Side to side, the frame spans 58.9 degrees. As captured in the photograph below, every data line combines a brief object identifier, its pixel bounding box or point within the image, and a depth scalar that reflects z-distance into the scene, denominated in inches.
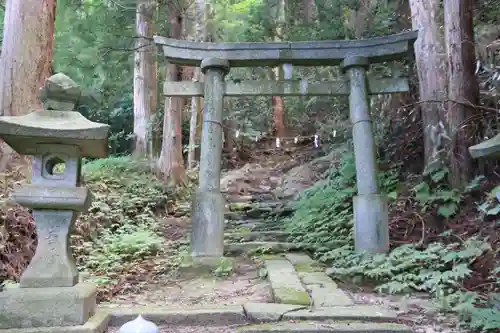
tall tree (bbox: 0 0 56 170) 257.6
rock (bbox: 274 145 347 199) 490.4
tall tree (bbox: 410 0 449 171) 288.8
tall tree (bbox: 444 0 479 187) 267.4
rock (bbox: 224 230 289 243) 319.6
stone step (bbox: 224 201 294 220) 419.8
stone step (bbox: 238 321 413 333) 143.3
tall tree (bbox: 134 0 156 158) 516.4
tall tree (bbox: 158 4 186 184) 456.1
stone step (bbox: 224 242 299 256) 277.3
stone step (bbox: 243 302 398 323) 155.4
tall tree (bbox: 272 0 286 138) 775.1
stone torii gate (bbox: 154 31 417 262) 253.6
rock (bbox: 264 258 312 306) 172.7
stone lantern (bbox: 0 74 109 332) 143.5
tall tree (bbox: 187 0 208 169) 486.9
